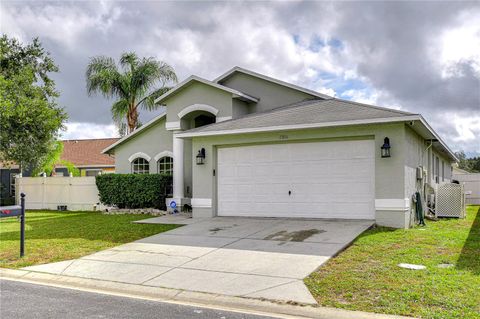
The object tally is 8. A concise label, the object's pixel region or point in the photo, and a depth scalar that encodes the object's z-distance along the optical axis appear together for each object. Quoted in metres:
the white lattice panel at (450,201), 15.00
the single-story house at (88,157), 34.03
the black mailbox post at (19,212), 9.04
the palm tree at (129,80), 25.72
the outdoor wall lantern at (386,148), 11.70
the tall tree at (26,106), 19.97
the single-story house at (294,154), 11.88
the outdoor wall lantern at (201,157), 14.72
